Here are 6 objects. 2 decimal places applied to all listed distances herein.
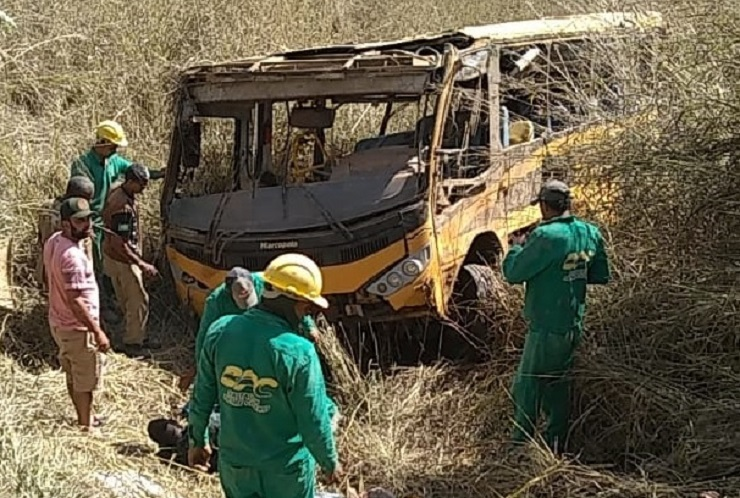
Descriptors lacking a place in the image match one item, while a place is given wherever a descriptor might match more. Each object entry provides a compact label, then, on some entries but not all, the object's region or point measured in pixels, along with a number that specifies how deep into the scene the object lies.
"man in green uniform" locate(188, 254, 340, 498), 4.35
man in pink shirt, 6.48
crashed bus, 7.17
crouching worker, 5.46
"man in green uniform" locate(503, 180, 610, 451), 6.08
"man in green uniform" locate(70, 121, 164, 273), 8.63
